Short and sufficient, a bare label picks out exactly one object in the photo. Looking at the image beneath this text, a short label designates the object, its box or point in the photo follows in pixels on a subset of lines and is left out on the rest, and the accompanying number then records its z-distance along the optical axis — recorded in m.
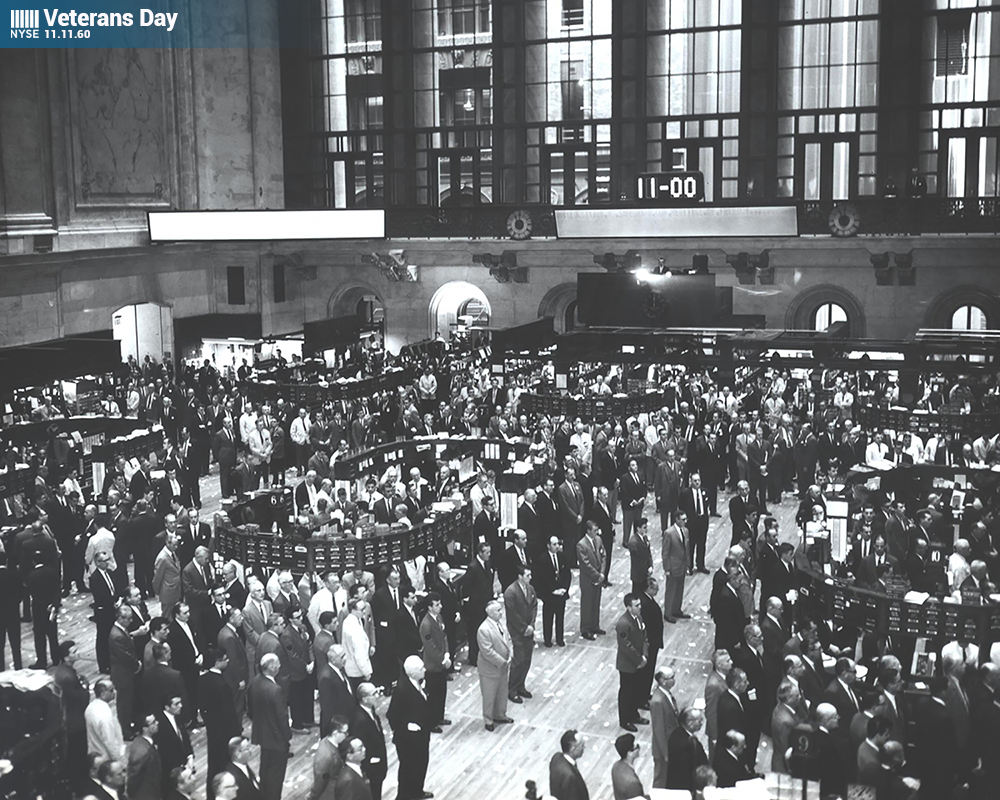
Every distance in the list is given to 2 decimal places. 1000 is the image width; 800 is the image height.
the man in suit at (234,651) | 10.52
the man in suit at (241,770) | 7.98
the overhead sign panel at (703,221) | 27.94
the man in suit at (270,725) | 9.44
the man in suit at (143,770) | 8.30
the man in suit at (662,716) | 9.21
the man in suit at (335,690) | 9.92
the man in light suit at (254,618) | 10.93
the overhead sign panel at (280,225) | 31.50
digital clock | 26.94
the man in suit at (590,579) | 13.05
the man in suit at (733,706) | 9.20
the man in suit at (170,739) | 8.88
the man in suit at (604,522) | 15.02
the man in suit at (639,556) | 13.27
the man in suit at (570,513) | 15.34
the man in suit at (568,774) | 8.16
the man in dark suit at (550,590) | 13.07
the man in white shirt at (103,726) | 8.85
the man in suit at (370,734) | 9.03
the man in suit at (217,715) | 9.59
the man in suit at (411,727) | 9.55
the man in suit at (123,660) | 10.61
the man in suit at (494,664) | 10.83
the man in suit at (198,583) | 11.97
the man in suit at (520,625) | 11.43
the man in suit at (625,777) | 8.05
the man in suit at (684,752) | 8.53
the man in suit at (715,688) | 9.39
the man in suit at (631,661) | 10.81
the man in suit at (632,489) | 16.22
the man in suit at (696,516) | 15.05
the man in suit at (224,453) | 19.17
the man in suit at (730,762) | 8.38
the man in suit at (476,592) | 12.24
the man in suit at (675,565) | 13.41
